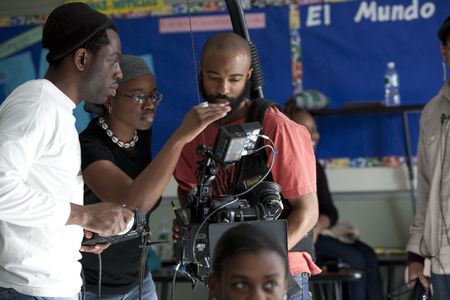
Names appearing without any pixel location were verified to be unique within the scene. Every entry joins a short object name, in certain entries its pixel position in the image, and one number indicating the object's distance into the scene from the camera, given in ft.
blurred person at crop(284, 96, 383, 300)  20.30
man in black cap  7.72
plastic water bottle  21.01
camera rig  8.78
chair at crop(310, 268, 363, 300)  19.37
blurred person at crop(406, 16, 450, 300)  12.96
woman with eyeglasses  11.30
